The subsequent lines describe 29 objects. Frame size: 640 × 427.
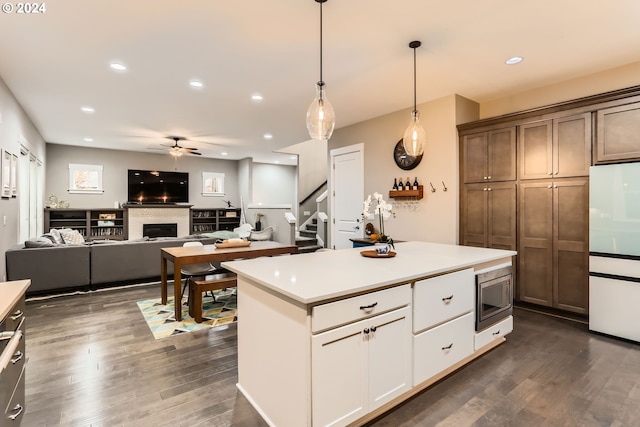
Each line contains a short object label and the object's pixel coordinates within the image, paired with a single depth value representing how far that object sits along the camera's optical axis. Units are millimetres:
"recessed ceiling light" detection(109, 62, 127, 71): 3340
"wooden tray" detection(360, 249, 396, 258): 2578
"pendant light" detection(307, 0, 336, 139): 2568
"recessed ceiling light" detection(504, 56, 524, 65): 3235
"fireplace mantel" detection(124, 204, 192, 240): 8477
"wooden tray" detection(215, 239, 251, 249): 3986
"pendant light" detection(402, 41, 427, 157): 3131
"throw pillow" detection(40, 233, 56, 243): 4897
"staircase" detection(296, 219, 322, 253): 7411
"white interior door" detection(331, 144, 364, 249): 5605
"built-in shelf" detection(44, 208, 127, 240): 7738
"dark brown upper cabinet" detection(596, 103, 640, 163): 2982
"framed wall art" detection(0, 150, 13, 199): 3684
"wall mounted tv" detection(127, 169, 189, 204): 8758
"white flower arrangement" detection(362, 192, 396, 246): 2590
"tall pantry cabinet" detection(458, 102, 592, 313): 3422
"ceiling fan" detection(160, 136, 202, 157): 6843
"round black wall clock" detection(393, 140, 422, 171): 4668
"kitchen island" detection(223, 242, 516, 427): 1557
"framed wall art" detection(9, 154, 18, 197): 4164
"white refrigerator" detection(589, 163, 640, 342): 2936
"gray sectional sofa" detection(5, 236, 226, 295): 4195
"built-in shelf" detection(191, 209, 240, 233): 9719
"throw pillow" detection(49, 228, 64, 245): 4953
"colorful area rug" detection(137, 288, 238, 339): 3279
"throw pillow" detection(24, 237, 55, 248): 4262
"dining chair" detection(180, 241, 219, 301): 3879
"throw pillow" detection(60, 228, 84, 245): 5805
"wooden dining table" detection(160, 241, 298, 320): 3500
